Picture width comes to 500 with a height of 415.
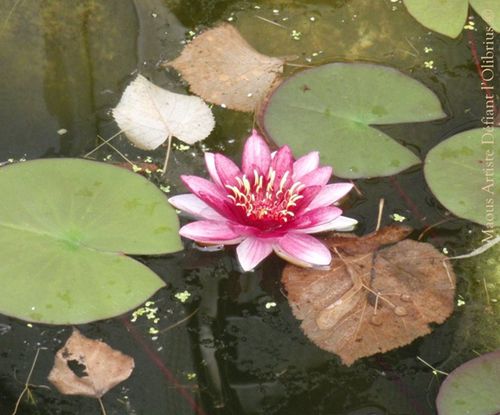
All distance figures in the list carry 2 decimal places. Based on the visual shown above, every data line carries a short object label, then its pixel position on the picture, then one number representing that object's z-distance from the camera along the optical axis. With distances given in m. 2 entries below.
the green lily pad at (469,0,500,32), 6.27
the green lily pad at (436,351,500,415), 4.25
